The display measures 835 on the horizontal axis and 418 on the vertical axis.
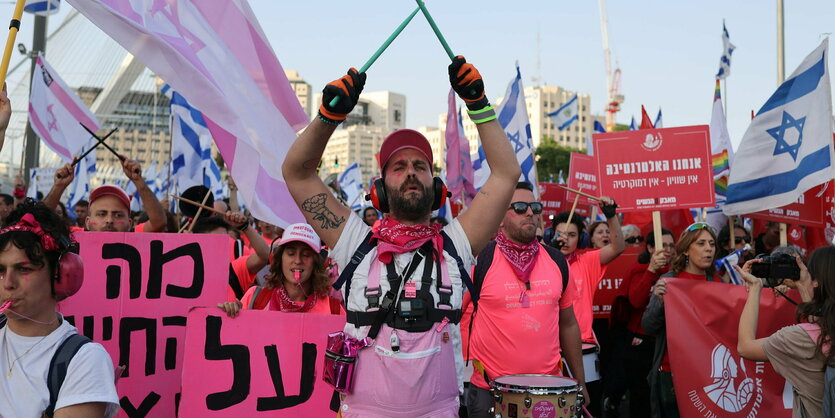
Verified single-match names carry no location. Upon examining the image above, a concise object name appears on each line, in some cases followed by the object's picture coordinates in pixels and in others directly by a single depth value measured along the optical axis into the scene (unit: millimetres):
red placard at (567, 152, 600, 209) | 11938
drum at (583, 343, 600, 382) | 5914
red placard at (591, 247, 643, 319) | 7574
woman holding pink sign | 4805
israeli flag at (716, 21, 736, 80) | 15926
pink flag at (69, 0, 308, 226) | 4477
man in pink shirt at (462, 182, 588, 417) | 4668
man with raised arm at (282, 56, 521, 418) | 2963
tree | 80375
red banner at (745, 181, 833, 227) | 7797
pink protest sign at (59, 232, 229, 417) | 4547
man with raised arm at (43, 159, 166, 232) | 5066
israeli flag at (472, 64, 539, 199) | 10165
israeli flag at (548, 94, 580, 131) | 22031
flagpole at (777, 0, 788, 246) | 10227
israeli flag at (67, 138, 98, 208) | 15172
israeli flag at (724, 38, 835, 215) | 6789
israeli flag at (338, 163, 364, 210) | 19547
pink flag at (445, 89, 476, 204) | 10711
